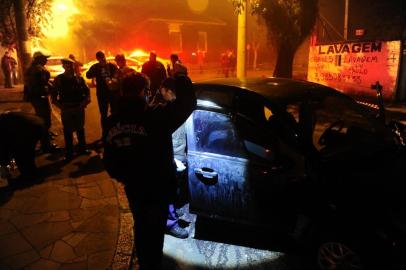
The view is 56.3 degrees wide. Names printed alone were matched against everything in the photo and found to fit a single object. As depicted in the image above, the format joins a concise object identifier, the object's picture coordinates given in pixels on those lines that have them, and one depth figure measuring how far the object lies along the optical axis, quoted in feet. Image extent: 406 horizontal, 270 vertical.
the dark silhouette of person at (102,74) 24.88
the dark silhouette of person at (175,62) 24.73
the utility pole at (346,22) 46.93
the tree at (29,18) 52.11
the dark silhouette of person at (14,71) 68.25
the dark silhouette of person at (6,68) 64.08
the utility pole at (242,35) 27.89
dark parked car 9.53
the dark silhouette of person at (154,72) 27.25
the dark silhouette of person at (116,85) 24.94
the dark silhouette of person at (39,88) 22.85
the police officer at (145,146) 8.90
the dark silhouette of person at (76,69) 22.49
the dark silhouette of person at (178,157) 13.47
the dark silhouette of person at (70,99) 21.44
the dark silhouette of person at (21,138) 17.46
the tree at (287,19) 34.55
